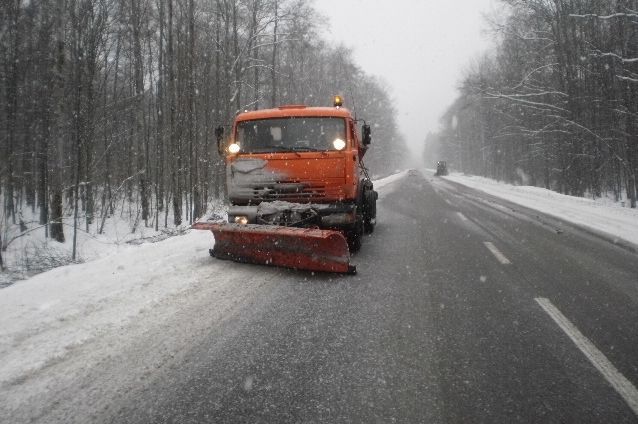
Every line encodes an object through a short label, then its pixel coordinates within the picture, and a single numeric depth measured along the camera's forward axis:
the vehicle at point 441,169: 55.88
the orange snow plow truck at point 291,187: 5.67
